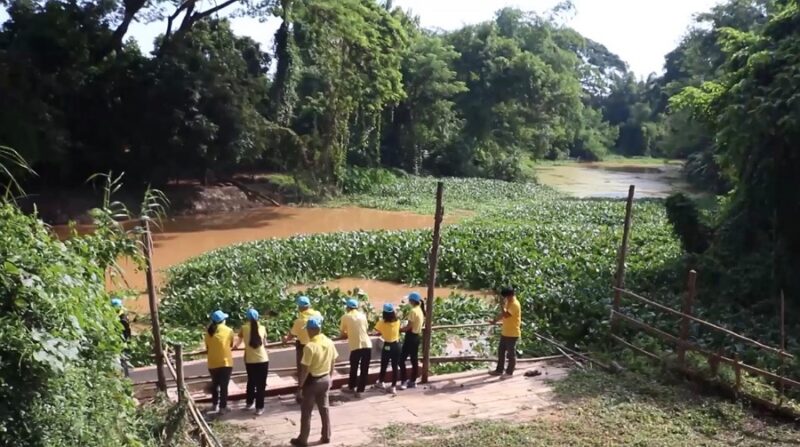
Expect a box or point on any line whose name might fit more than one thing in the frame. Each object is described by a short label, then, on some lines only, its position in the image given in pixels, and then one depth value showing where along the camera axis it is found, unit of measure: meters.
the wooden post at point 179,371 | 7.12
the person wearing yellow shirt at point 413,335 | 9.50
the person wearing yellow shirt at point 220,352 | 8.30
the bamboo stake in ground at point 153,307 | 6.89
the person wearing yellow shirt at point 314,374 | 7.44
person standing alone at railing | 9.98
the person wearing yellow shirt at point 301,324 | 8.92
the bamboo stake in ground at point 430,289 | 9.24
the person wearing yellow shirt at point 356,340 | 8.96
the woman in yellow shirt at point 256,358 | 8.41
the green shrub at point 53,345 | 4.65
